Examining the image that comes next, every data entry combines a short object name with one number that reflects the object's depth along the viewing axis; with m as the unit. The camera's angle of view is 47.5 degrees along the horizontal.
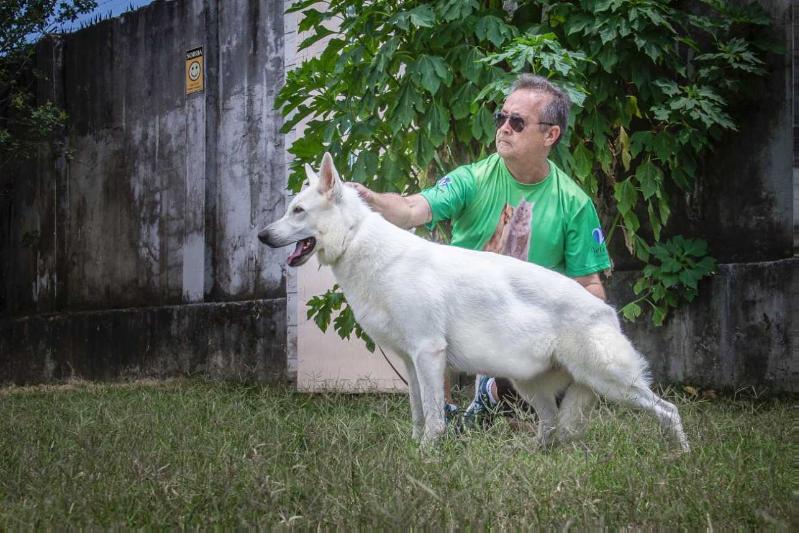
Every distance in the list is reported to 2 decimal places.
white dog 3.23
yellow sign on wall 8.45
